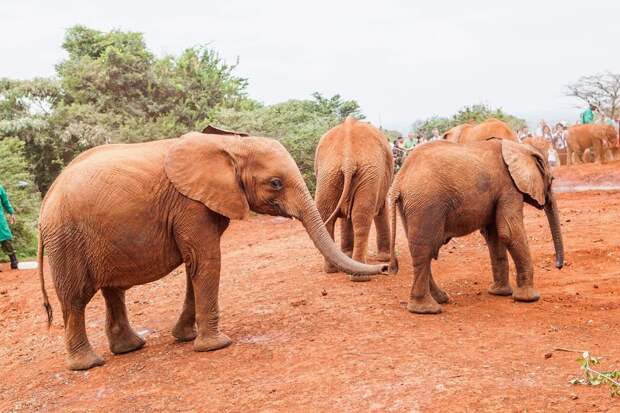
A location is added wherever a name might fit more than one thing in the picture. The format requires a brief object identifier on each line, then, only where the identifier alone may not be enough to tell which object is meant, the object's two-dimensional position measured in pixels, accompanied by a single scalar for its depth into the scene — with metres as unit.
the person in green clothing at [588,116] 32.12
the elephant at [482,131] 13.47
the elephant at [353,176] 9.53
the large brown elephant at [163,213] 6.66
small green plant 4.80
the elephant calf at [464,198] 7.55
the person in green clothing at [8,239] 15.38
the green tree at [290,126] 23.81
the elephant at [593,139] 27.33
